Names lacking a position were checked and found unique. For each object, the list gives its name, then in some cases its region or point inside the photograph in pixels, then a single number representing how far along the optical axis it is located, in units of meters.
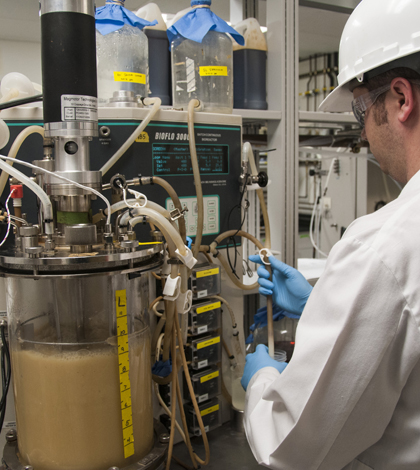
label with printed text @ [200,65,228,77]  1.33
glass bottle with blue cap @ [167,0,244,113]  1.35
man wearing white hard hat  0.66
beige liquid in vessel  0.80
